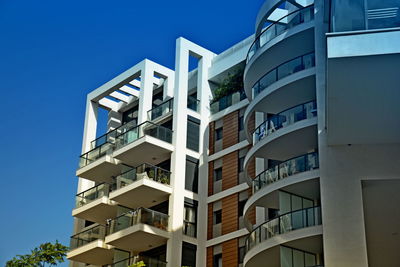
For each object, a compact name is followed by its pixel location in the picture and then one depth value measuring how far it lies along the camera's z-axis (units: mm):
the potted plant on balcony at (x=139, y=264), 34066
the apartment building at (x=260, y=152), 24844
